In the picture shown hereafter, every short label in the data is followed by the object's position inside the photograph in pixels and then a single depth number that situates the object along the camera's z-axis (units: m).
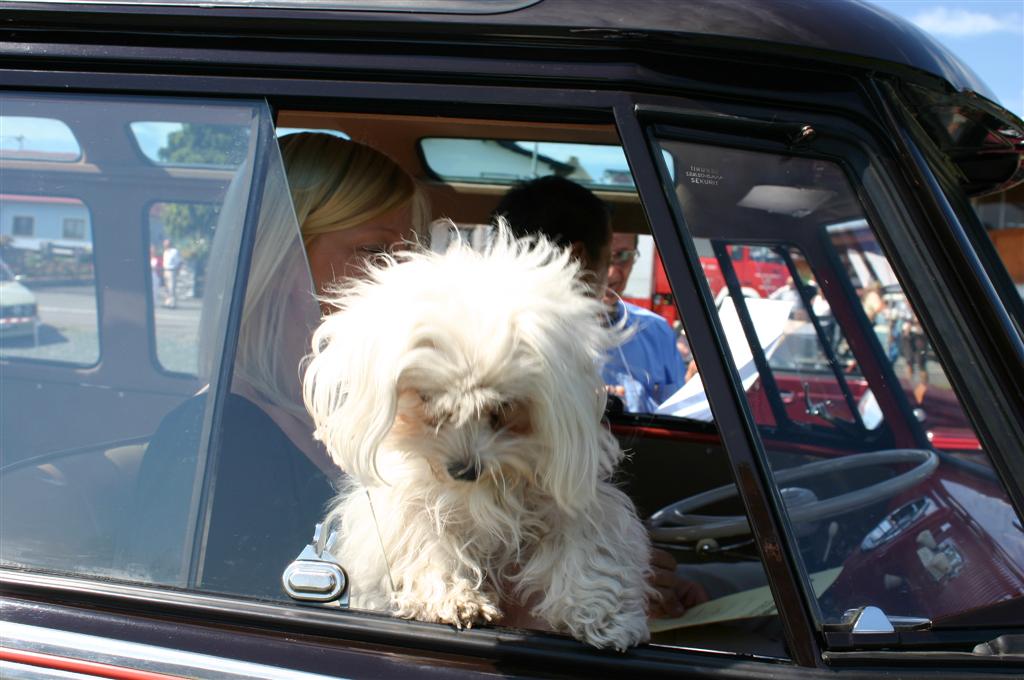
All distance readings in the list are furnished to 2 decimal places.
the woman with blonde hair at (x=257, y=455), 1.48
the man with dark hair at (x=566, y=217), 2.50
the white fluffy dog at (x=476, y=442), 1.40
